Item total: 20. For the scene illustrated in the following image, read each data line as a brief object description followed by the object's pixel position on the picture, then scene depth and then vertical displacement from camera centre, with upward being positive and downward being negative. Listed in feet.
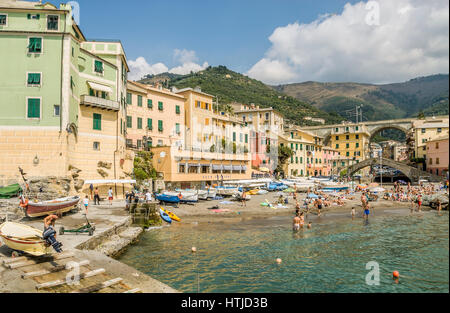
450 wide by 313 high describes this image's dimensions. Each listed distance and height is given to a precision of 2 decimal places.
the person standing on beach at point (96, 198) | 87.97 -10.36
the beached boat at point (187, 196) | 108.70 -12.07
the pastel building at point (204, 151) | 129.29 +6.61
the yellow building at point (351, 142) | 256.77 +21.21
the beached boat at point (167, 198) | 103.76 -12.13
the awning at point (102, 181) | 92.99 -5.57
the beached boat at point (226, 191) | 129.77 -12.00
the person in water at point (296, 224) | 72.81 -14.88
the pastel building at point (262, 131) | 200.41 +25.04
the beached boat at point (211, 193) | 123.54 -12.45
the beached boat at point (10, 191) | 70.58 -6.85
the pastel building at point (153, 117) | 135.54 +23.51
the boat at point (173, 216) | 84.70 -15.26
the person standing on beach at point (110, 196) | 93.19 -10.32
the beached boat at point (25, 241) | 34.37 -9.11
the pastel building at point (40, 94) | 83.05 +20.55
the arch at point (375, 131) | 238.17 +28.08
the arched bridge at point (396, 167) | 164.49 -1.76
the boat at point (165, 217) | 82.37 -15.06
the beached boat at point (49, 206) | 57.47 -9.01
